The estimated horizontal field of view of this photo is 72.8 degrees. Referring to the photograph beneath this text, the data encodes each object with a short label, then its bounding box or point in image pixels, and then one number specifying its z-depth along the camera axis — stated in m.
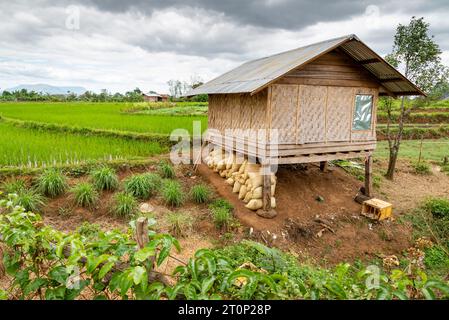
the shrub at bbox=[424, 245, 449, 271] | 7.36
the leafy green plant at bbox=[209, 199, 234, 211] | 8.39
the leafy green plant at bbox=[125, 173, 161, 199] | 8.34
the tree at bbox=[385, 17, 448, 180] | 11.16
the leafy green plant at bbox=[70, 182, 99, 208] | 7.67
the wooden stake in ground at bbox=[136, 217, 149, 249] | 2.55
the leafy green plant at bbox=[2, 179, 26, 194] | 7.44
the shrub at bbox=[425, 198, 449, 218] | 9.40
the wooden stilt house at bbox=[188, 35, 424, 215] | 7.91
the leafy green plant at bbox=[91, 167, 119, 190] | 8.38
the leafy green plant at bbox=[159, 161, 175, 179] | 9.80
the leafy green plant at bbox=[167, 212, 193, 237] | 7.04
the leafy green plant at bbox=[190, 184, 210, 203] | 8.69
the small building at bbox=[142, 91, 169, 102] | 55.16
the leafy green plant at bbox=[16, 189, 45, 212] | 6.95
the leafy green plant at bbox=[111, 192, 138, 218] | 7.48
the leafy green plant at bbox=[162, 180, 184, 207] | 8.31
